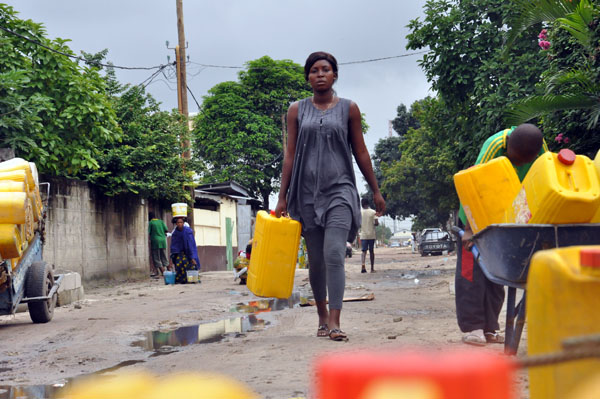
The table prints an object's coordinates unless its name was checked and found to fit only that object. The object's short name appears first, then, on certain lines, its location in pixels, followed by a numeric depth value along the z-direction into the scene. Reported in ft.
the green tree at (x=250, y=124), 140.46
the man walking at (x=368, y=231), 59.00
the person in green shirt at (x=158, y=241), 66.90
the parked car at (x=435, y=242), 123.85
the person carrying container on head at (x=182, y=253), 53.67
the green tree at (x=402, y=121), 190.39
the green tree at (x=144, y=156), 57.93
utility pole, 77.71
